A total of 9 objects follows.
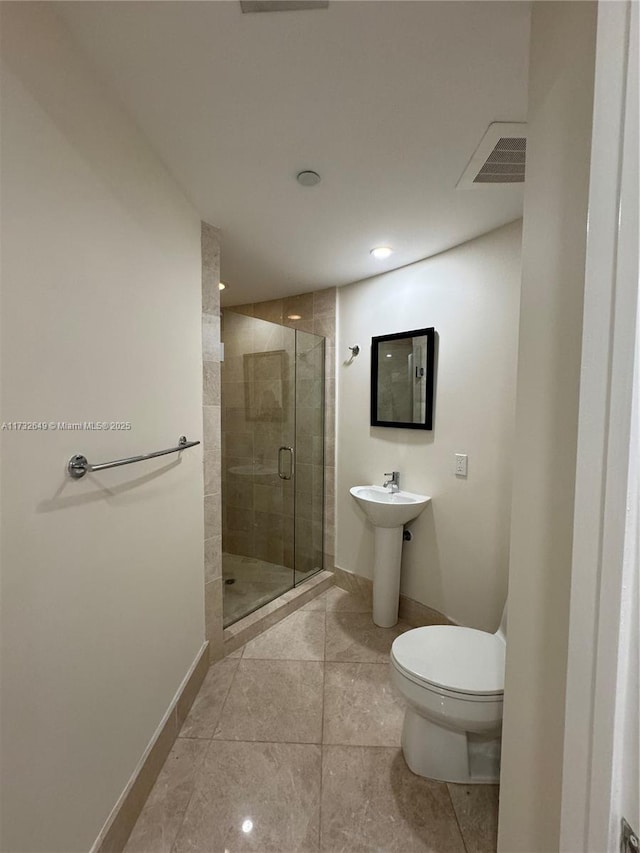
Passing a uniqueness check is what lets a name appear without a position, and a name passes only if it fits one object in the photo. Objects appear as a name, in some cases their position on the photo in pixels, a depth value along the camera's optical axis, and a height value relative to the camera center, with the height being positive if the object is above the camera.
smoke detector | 1.32 +0.89
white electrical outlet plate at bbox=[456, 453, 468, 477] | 1.95 -0.33
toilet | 1.11 -0.97
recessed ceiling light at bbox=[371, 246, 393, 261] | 1.98 +0.90
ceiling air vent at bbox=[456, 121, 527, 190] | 1.11 +0.89
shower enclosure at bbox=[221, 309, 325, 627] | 2.43 -0.39
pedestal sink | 2.07 -0.90
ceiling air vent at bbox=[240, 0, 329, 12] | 0.77 +0.90
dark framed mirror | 2.11 +0.17
